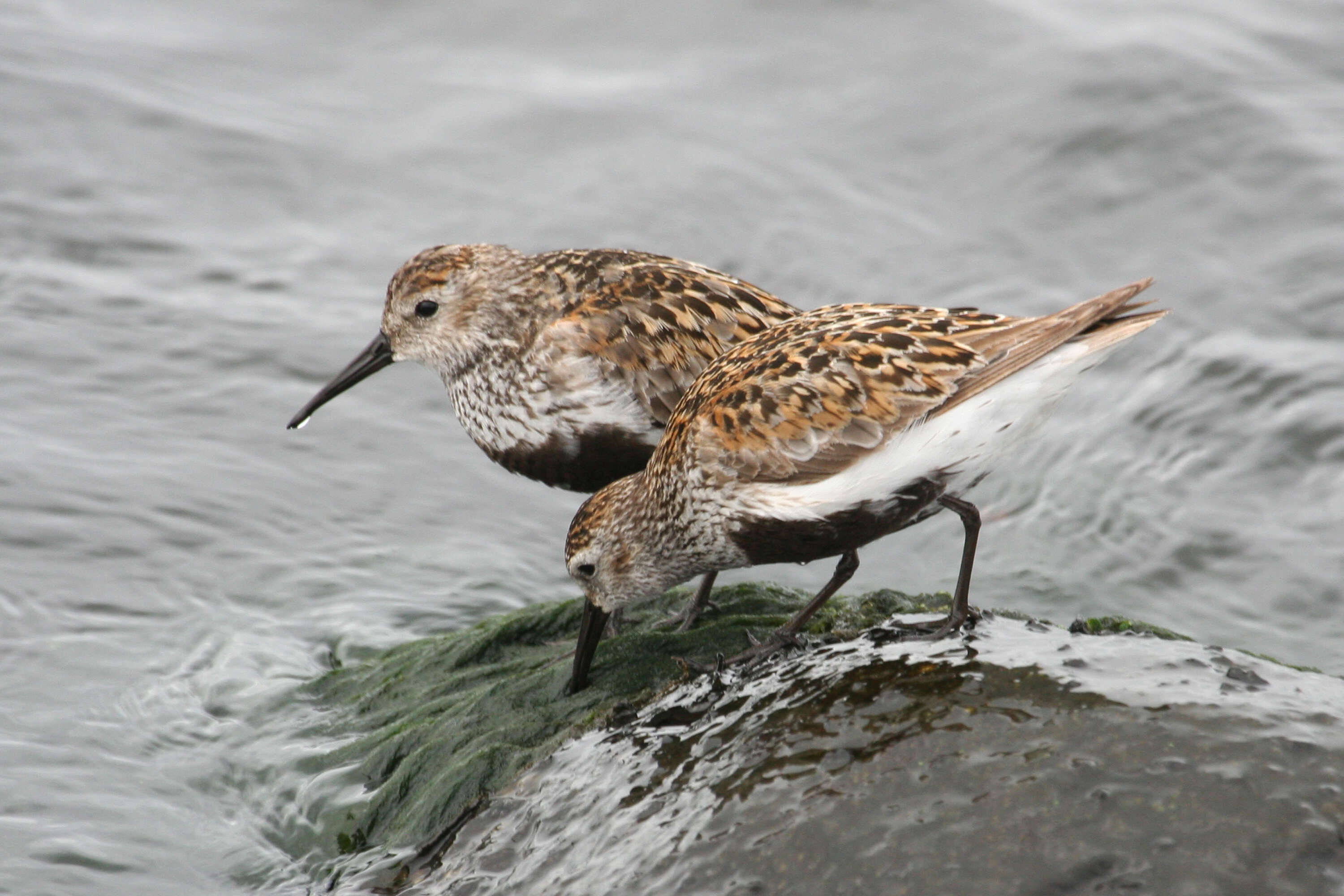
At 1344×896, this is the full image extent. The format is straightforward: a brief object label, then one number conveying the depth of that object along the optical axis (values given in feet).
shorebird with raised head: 41.04
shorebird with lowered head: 32.09
